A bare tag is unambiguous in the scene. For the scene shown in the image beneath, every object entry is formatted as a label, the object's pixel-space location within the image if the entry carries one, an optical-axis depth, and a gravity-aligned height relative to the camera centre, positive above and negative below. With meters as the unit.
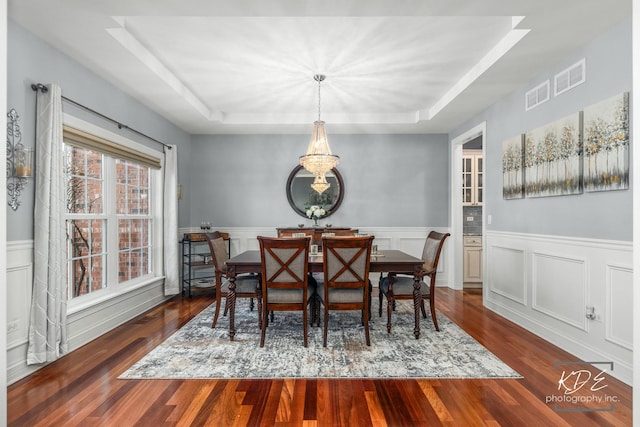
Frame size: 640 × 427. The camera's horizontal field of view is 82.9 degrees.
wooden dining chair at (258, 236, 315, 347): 3.02 -0.51
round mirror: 5.85 +0.36
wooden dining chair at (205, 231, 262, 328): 3.39 -0.63
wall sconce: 2.47 +0.37
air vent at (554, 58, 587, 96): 2.90 +1.16
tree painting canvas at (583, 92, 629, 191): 2.48 +0.52
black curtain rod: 2.67 +0.94
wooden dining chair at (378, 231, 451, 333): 3.41 -0.68
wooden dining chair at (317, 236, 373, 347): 3.03 -0.50
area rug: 2.59 -1.12
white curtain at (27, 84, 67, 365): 2.61 -0.14
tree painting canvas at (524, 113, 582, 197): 2.95 +0.51
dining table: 3.25 -0.48
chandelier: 3.97 +0.66
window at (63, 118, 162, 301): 3.29 -0.04
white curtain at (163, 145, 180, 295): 4.82 -0.15
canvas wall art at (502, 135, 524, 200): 3.75 +0.51
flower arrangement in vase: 5.68 +0.05
